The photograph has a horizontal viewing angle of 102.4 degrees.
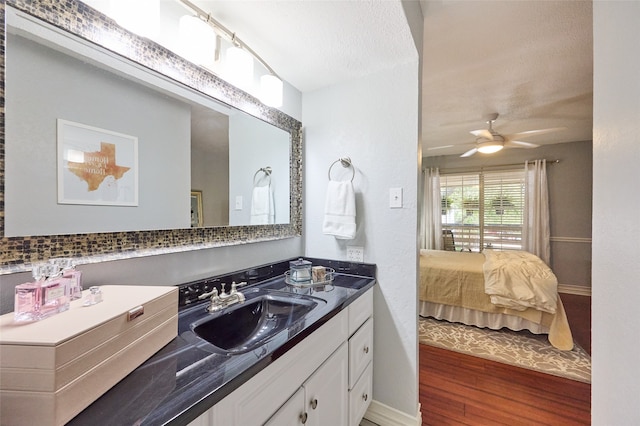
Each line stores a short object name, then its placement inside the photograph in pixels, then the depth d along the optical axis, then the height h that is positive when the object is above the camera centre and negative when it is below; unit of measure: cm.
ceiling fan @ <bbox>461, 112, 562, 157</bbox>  303 +90
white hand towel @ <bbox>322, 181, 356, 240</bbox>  160 +0
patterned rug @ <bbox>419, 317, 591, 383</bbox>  212 -127
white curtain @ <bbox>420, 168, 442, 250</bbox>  511 +0
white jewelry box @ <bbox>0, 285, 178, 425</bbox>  45 -29
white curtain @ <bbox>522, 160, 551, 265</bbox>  424 -2
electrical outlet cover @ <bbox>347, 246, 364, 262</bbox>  165 -27
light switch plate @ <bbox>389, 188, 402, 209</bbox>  152 +8
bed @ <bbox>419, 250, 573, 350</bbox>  248 -87
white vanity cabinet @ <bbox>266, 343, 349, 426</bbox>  86 -71
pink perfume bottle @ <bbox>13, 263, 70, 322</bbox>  55 -19
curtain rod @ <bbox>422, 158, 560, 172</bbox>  430 +83
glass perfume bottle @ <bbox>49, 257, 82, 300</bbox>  66 -17
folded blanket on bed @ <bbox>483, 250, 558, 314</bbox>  248 -73
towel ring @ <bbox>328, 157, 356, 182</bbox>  168 +32
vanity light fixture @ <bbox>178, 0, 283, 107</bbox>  112 +73
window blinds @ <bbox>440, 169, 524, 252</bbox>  455 +7
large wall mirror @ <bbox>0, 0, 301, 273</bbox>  71 +26
